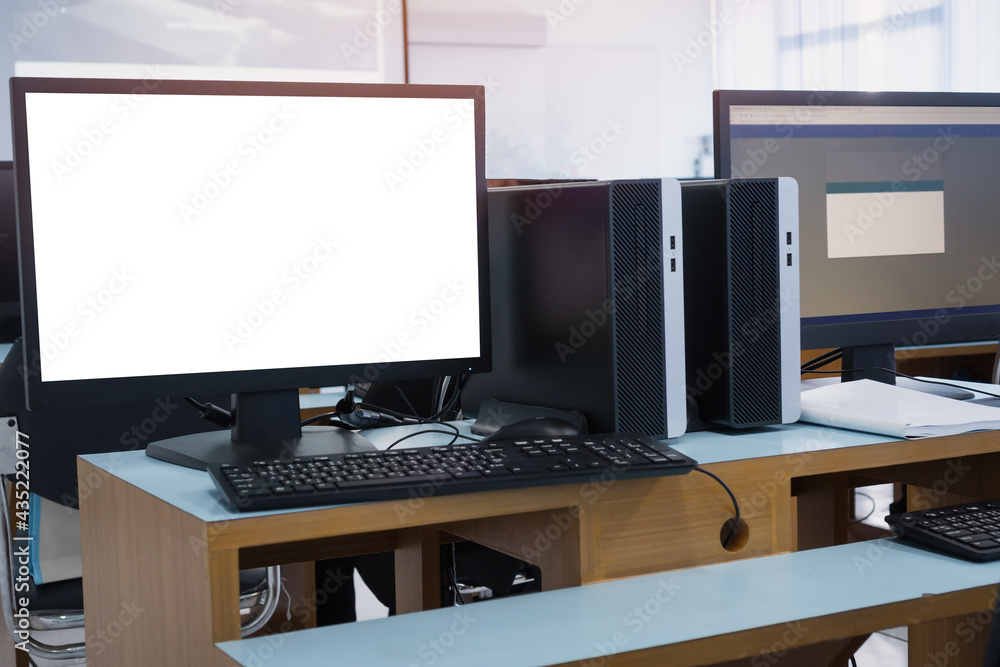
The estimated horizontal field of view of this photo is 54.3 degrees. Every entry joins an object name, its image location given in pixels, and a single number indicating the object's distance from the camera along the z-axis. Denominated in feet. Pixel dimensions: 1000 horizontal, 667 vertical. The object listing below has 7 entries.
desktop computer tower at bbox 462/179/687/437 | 3.45
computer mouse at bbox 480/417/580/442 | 3.48
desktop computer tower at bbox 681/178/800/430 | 3.69
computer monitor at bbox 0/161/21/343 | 6.63
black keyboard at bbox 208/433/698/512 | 2.77
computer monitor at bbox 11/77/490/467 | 3.19
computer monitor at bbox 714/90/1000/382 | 4.31
